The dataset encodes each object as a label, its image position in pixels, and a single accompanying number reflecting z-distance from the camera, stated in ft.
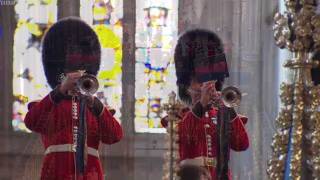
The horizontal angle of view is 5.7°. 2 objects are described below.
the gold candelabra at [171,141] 53.61
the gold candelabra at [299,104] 52.70
